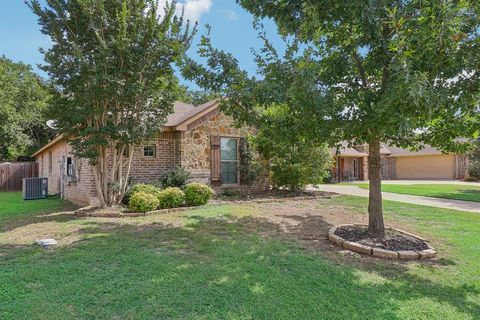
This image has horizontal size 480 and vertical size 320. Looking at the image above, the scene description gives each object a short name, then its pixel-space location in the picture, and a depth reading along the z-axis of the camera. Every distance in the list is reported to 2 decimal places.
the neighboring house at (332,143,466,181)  27.03
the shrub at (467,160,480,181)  23.98
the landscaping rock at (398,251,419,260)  5.31
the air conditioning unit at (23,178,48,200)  13.75
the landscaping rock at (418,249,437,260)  5.36
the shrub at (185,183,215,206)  10.15
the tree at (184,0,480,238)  4.33
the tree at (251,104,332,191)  13.01
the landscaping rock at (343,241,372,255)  5.52
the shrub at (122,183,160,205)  9.87
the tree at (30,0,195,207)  8.45
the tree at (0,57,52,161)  23.59
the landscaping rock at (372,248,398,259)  5.35
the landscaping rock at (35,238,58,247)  5.72
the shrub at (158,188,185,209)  9.64
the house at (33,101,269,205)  11.80
